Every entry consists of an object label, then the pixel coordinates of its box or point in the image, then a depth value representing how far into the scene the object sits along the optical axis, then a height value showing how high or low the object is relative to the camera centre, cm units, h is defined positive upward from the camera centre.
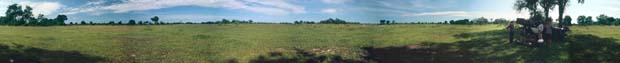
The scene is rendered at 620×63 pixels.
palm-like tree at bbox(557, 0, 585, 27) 4025 +4
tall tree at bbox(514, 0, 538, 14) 4138 +18
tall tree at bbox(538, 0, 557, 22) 4059 +16
